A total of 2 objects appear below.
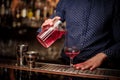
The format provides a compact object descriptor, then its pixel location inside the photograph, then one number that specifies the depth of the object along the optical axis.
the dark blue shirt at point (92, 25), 2.72
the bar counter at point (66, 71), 2.22
